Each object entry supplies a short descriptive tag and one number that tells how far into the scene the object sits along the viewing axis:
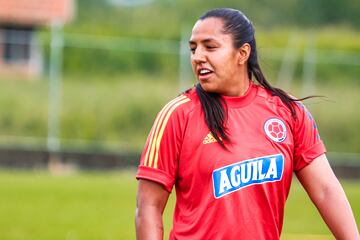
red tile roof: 59.12
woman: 9.62
